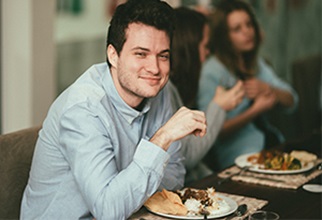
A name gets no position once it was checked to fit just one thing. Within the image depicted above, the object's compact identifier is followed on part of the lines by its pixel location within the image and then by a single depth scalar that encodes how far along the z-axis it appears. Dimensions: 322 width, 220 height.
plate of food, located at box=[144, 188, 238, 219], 1.56
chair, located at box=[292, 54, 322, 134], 3.91
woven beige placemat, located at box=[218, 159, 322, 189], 1.90
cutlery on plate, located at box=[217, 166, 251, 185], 1.92
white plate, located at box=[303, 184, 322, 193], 1.83
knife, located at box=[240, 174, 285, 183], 1.93
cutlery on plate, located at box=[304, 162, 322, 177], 2.03
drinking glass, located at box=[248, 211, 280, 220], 1.43
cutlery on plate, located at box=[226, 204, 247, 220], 1.58
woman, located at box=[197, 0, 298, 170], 3.34
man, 1.52
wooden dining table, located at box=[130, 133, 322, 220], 1.63
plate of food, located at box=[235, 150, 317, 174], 2.03
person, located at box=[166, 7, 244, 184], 2.39
